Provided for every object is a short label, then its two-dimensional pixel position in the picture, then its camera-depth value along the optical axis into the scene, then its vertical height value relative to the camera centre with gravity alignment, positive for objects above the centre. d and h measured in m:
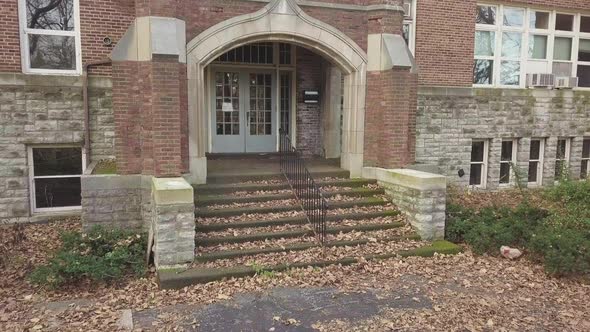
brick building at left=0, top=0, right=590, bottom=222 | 8.02 +0.85
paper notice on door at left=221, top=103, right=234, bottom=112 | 11.92 +0.45
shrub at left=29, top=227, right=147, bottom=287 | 6.42 -2.05
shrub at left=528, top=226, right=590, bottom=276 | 6.44 -1.81
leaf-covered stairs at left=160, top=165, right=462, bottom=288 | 6.69 -1.74
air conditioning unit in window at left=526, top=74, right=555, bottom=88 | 13.16 +1.39
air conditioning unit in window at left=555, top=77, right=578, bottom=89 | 13.36 +1.36
